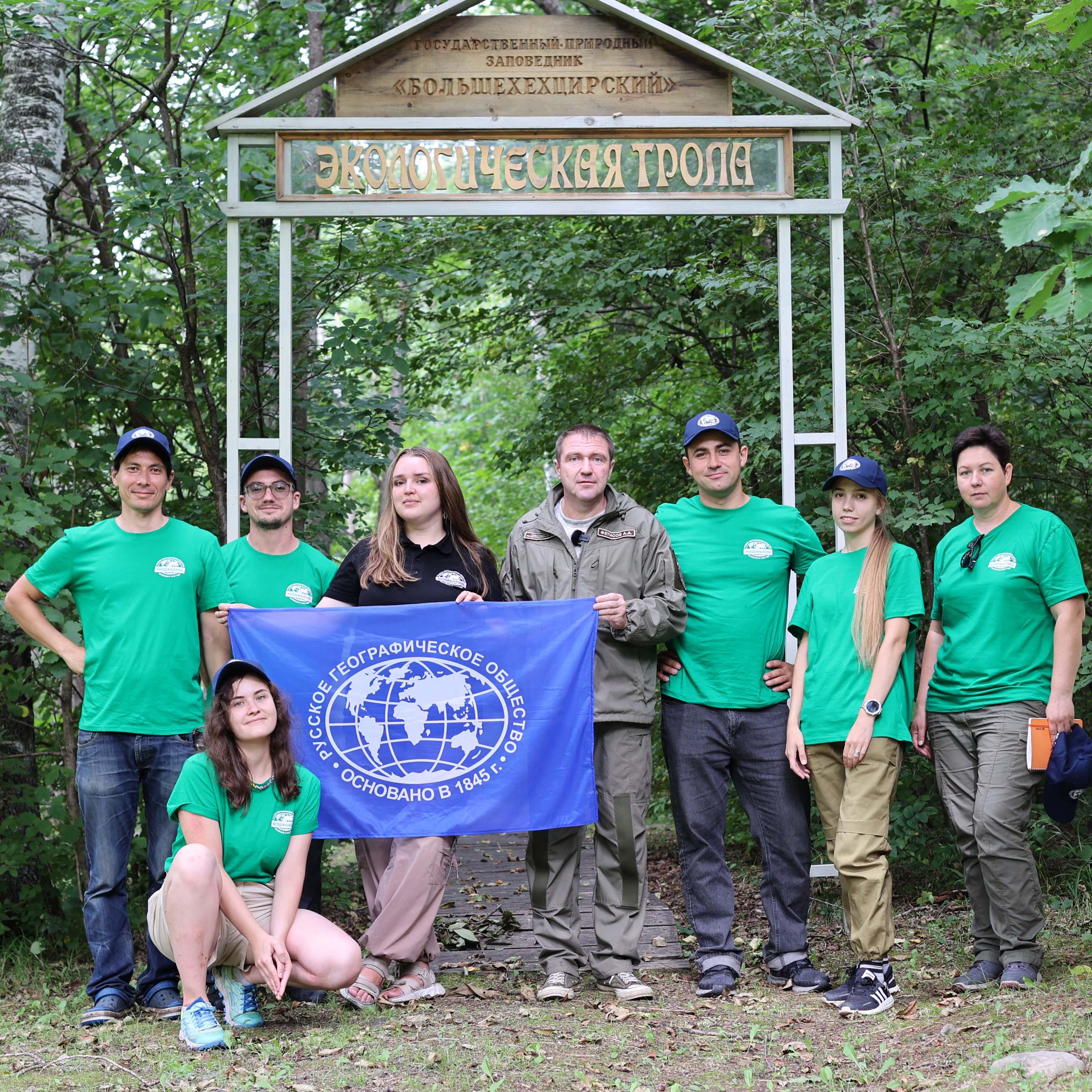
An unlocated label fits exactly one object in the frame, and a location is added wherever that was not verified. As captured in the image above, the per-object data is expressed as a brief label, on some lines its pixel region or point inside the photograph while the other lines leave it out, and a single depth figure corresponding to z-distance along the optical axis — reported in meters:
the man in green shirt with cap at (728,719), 5.04
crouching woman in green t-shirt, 4.20
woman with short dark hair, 4.75
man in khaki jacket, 4.86
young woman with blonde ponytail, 4.72
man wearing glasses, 5.21
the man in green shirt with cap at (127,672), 4.76
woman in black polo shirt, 4.79
